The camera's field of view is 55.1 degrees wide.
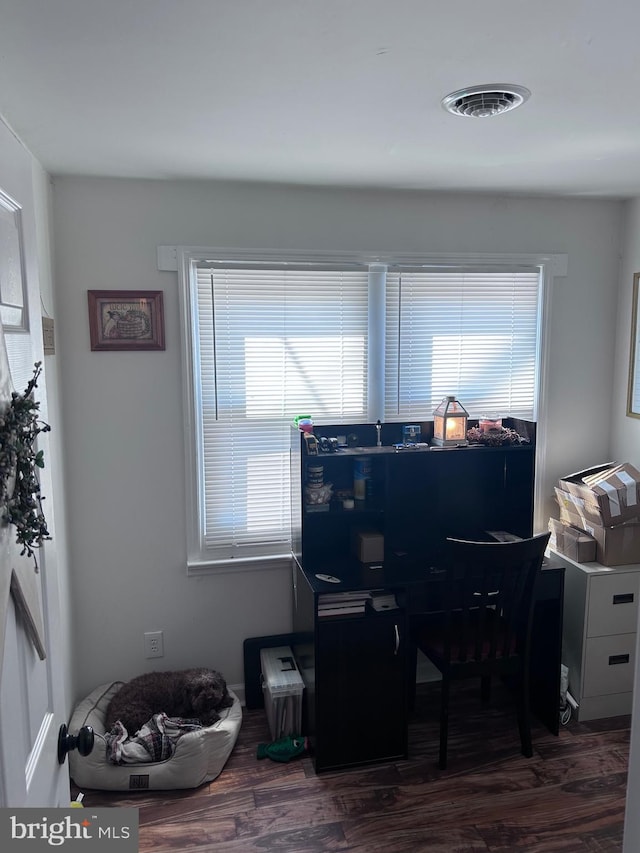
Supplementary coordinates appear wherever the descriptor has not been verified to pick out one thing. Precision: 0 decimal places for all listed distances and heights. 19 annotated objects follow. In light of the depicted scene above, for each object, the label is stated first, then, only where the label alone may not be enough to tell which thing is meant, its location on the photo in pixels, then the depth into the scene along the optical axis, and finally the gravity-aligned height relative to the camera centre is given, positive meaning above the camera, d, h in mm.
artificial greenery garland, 900 -165
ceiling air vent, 1708 +761
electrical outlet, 2881 -1309
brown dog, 2572 -1433
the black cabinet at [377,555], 2512 -875
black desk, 2494 -1260
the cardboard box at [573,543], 2850 -841
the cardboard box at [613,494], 2789 -600
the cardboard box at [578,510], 2850 -700
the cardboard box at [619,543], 2807 -821
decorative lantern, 2857 -278
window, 2846 +35
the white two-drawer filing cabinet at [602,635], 2777 -1241
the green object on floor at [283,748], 2596 -1632
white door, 963 -438
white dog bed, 2377 -1564
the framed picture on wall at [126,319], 2672 +199
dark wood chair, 2383 -1029
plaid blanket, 2396 -1492
